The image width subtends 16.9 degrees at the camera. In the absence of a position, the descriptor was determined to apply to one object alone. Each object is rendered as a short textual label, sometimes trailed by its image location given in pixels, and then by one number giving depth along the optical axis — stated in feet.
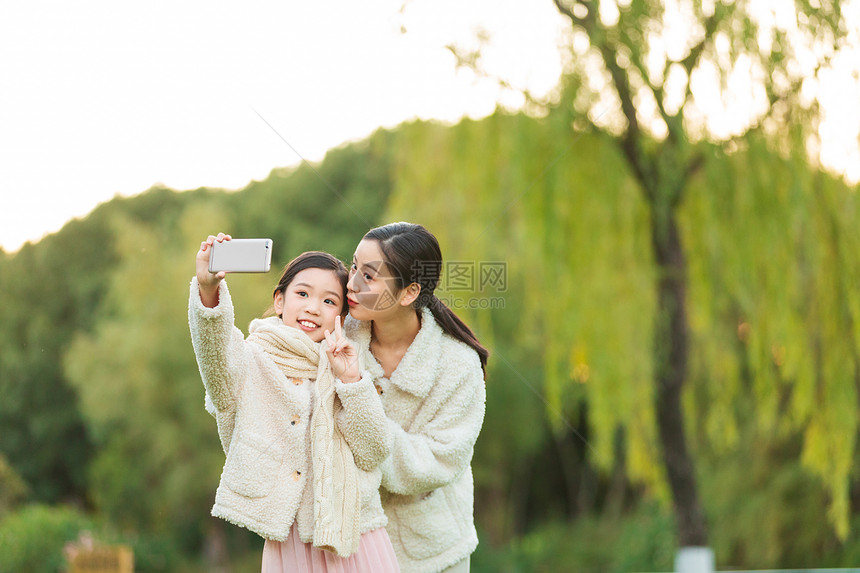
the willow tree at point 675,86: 47.77
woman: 24.87
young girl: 23.75
